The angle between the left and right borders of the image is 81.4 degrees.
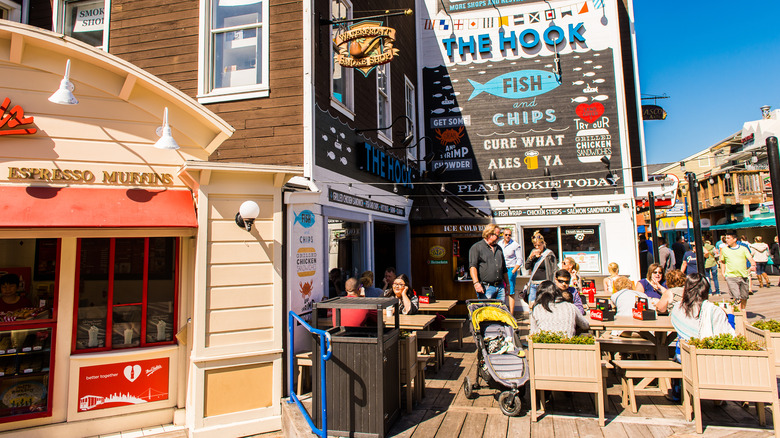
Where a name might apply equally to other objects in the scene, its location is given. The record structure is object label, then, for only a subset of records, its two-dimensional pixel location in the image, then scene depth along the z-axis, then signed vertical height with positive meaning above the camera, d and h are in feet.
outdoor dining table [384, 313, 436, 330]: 19.07 -2.80
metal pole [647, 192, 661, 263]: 34.87 +1.99
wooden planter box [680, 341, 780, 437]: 13.30 -3.78
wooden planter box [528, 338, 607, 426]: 14.47 -3.73
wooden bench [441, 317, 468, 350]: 24.71 -3.64
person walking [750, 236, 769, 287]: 52.28 -0.73
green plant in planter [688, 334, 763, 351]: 13.73 -2.86
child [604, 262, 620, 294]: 27.48 -1.46
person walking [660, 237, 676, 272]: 38.01 -0.51
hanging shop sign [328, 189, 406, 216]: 23.76 +3.39
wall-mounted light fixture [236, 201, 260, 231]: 16.08 +1.77
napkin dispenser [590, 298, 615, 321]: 18.38 -2.48
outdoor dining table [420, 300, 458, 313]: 23.76 -2.68
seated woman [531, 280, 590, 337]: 16.14 -2.19
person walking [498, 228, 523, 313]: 32.24 -0.10
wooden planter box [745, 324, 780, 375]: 15.03 -3.03
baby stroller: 15.47 -3.66
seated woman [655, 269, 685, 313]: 18.94 -1.76
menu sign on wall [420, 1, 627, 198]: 39.83 +14.22
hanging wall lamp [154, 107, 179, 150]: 15.28 +4.15
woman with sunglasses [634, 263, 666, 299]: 22.98 -1.70
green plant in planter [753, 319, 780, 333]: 16.19 -2.75
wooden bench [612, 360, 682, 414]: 15.24 -4.03
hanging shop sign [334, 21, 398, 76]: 22.26 +10.45
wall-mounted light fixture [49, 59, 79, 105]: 13.75 +5.19
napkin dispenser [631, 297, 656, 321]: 18.10 -2.41
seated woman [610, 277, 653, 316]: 19.33 -2.04
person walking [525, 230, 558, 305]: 26.67 -0.28
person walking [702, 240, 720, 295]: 50.55 -1.62
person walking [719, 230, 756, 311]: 33.88 -1.48
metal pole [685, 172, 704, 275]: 28.78 +1.99
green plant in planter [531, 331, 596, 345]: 14.75 -2.80
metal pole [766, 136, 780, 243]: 18.38 +3.38
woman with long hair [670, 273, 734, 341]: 15.17 -2.19
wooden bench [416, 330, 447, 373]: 19.86 -3.73
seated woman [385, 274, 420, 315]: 22.30 -1.86
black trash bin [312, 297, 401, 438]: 13.89 -3.88
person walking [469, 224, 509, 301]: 24.63 -0.47
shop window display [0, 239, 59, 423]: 15.87 -2.04
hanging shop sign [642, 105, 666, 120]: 50.70 +15.47
